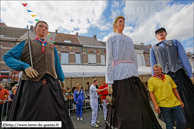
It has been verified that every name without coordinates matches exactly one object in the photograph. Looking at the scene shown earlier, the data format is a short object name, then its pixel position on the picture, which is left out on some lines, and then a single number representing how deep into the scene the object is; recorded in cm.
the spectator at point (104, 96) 541
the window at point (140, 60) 2367
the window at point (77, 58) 1733
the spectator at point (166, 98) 197
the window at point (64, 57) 1640
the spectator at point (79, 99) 563
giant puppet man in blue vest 215
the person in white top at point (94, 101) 439
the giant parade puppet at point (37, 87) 127
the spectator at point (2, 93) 600
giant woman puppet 146
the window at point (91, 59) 1828
